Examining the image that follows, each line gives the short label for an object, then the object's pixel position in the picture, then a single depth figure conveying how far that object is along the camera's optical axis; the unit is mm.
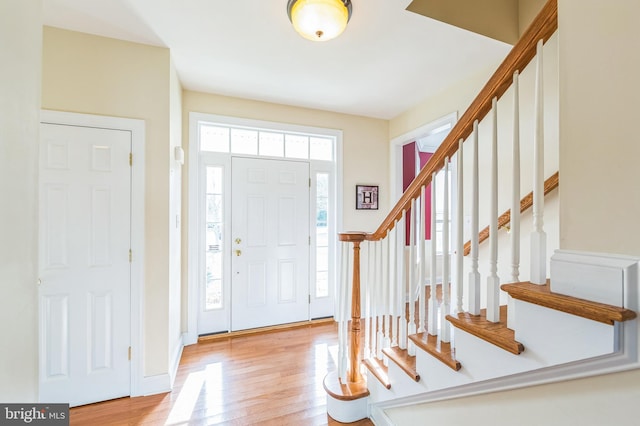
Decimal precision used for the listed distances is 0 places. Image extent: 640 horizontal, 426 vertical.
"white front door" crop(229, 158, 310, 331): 2955
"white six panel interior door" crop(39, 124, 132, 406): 1763
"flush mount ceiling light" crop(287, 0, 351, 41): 1448
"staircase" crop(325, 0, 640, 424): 592
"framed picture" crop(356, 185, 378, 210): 3352
